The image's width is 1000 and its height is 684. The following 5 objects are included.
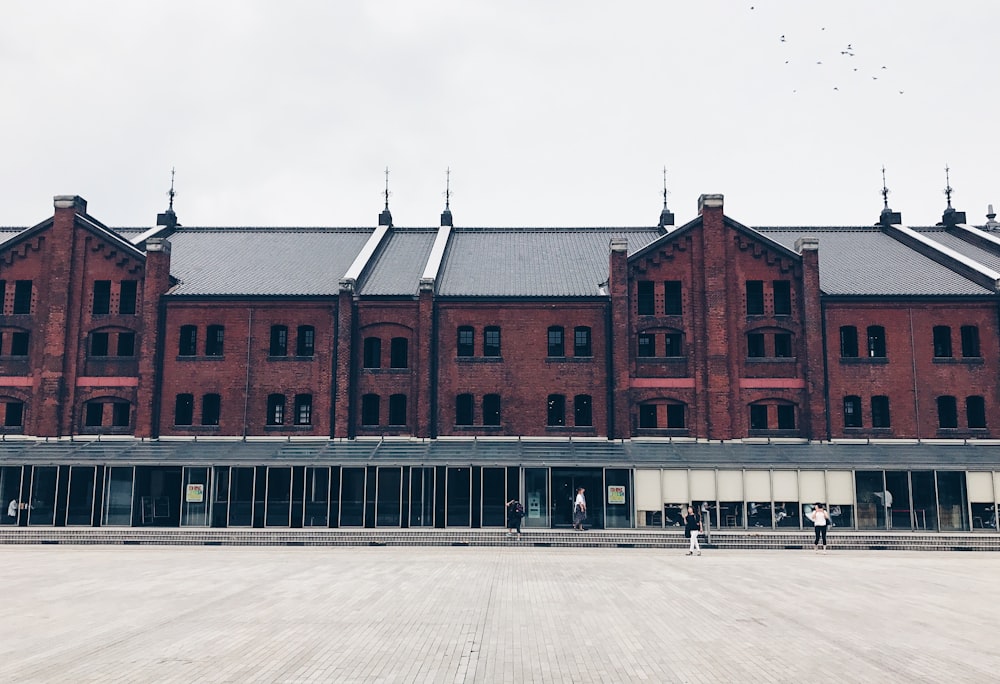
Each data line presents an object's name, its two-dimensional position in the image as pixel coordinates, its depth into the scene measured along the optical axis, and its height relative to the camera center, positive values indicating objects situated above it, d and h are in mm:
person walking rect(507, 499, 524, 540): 30172 -2504
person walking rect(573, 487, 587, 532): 31531 -2417
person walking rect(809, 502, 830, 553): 27875 -2451
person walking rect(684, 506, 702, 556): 26391 -2679
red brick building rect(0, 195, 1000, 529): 34219 +4446
